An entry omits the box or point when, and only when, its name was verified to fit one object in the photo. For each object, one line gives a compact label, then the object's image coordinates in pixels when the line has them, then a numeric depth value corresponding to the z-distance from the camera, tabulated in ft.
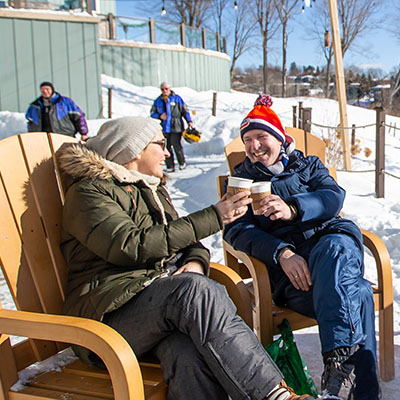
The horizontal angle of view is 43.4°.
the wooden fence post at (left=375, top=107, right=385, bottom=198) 20.79
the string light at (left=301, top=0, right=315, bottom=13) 25.70
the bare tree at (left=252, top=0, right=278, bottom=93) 99.40
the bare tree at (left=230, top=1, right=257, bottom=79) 106.52
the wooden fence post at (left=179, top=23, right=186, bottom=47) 70.79
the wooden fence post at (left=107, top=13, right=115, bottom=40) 64.60
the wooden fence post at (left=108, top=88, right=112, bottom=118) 51.60
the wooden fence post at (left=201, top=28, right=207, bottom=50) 76.48
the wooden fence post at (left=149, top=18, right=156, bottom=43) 66.97
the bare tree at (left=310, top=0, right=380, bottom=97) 95.66
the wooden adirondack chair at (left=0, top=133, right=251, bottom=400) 5.45
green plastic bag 7.23
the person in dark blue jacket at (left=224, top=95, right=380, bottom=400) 7.03
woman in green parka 5.83
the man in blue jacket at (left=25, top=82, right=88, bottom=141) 26.40
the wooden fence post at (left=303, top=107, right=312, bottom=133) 25.71
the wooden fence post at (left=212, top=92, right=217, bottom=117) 55.36
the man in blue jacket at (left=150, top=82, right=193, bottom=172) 32.91
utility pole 25.34
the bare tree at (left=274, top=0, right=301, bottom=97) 96.43
